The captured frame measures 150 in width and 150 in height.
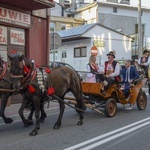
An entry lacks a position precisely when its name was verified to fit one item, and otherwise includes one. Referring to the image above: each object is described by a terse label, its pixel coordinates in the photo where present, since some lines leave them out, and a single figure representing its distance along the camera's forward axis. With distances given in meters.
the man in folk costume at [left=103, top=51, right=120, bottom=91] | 9.27
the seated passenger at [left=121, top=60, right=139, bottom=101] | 10.34
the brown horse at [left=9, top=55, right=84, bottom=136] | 6.65
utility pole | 21.70
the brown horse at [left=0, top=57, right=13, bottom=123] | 7.57
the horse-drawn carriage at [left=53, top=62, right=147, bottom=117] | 9.10
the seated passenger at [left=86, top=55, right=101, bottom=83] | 10.07
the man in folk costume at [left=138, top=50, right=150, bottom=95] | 13.12
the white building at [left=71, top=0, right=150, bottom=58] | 42.69
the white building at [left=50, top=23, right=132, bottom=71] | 29.26
